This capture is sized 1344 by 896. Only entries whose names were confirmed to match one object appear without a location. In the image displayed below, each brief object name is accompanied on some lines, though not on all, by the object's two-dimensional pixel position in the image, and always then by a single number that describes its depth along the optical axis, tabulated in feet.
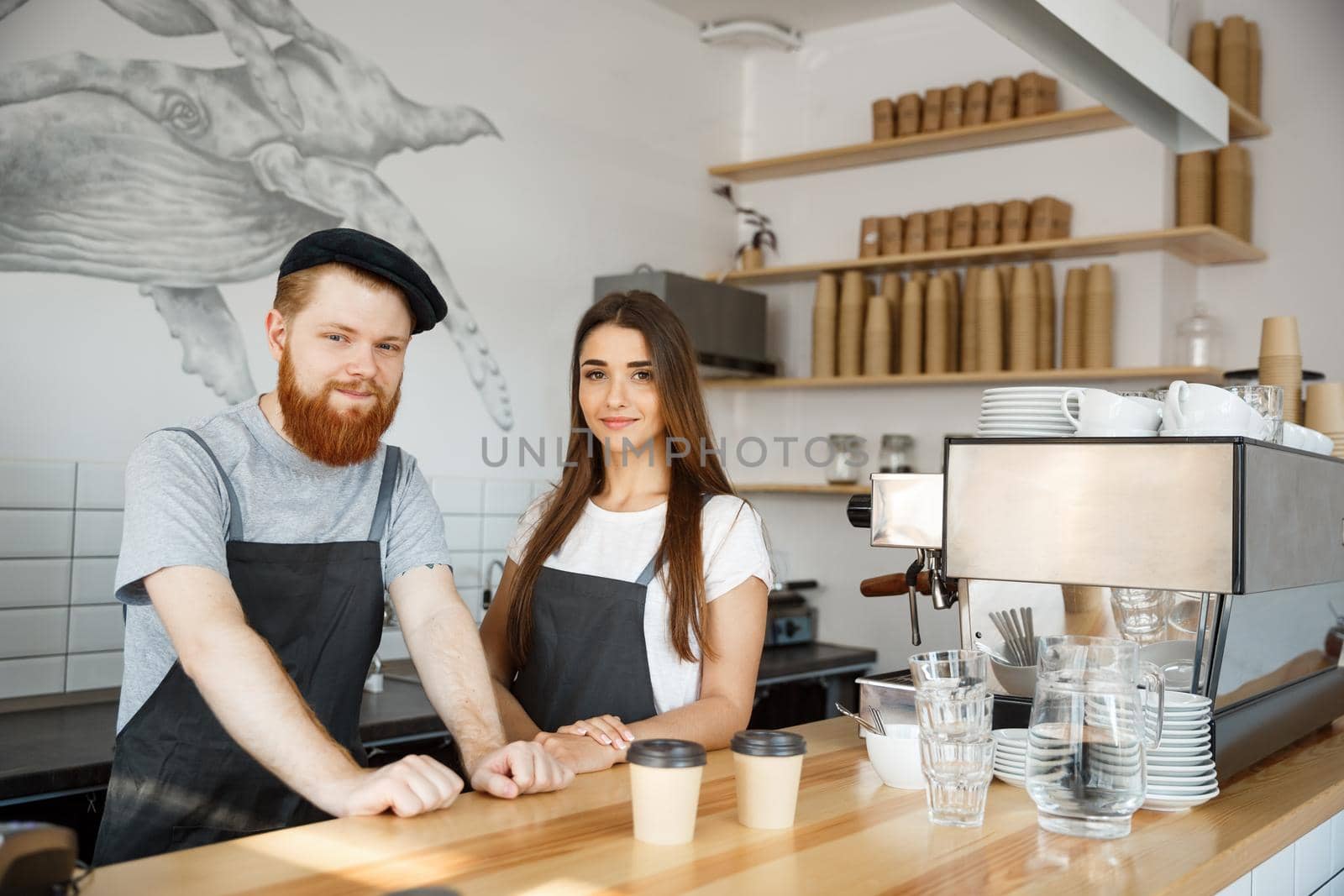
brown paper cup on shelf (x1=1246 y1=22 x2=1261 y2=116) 13.26
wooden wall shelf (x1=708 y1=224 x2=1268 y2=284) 12.62
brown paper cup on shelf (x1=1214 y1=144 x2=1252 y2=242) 13.05
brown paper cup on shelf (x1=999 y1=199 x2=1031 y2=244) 13.84
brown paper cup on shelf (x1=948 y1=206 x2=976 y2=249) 14.15
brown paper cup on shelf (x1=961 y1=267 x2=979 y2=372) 13.98
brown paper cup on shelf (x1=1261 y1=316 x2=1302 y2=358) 7.33
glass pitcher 4.41
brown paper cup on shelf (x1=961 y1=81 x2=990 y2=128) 14.12
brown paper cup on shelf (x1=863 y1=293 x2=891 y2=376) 14.56
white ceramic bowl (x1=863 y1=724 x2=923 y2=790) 5.09
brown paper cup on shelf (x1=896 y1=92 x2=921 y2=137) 14.65
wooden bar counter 3.71
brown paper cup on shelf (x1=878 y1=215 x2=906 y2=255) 14.78
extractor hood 5.90
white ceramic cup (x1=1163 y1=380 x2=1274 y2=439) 5.24
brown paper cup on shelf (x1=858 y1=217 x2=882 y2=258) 14.97
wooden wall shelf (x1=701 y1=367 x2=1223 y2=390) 12.64
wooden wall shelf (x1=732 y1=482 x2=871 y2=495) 14.87
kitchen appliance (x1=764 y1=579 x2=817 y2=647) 14.38
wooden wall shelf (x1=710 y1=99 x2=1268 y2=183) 13.23
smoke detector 15.57
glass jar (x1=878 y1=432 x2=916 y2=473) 14.64
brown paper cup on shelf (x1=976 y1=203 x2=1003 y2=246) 14.01
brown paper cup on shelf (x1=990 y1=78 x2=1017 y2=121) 13.89
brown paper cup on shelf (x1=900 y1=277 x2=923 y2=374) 14.38
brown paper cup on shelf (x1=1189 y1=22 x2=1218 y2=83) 13.41
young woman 6.68
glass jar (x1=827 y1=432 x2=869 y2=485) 15.11
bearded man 5.27
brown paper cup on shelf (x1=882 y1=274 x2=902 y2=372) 14.79
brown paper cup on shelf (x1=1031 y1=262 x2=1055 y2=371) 13.55
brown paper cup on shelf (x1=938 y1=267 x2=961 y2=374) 14.29
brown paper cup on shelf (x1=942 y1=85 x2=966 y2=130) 14.30
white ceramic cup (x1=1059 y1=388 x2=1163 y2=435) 5.32
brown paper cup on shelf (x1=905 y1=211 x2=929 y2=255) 14.61
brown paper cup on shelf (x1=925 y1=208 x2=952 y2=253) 14.39
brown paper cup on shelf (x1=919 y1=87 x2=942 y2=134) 14.48
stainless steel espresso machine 4.86
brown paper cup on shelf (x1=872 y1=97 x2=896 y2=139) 14.87
